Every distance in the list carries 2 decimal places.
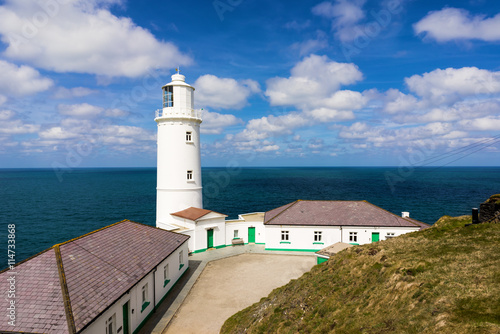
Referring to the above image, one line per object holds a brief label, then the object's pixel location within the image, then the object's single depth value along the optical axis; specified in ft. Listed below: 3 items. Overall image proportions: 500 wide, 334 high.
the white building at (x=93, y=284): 35.76
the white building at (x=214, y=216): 97.40
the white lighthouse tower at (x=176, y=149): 100.89
